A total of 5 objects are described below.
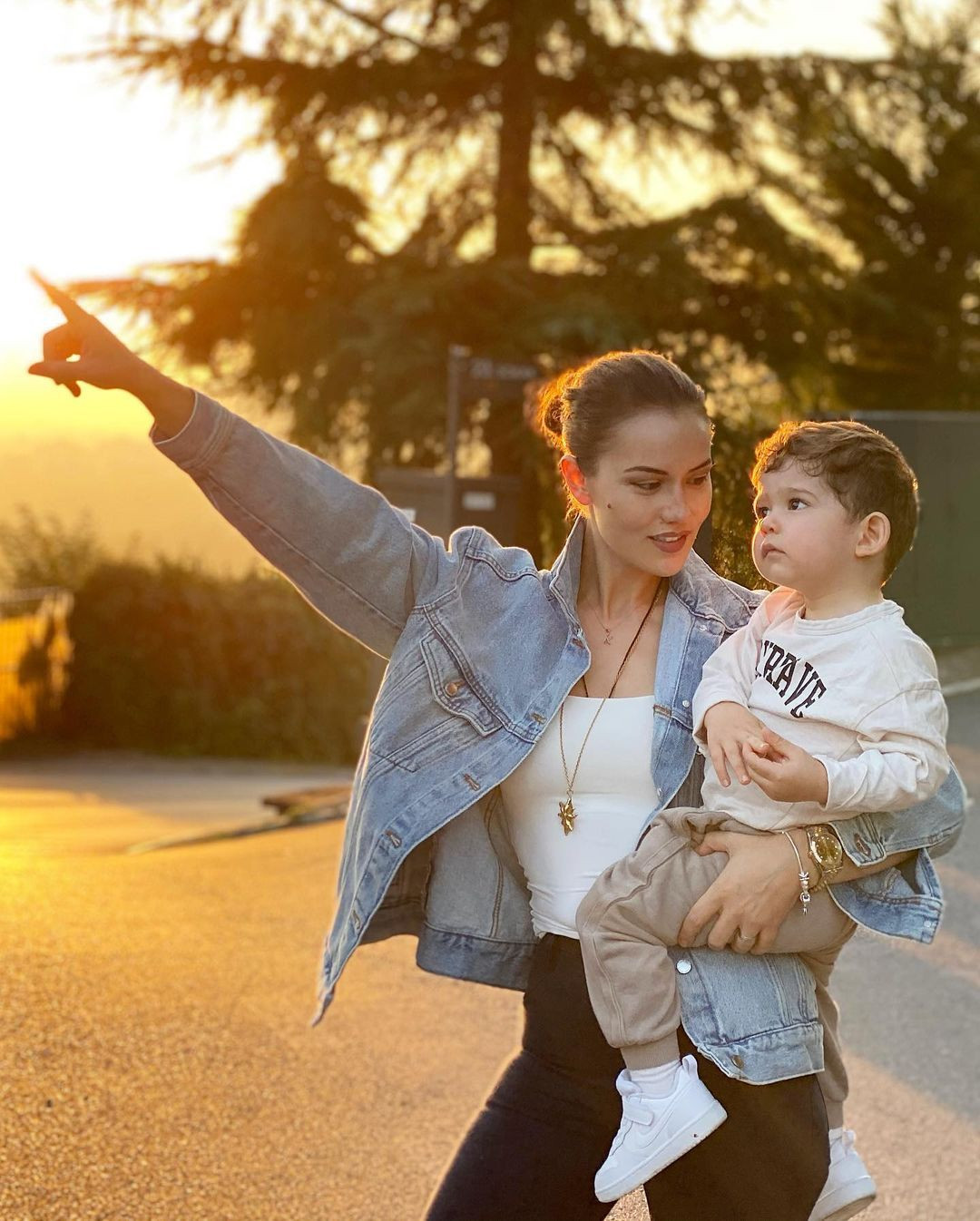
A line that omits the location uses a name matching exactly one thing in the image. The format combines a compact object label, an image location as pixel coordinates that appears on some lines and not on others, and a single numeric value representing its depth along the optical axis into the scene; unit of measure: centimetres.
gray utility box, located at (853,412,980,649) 951
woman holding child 195
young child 185
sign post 937
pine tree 1497
